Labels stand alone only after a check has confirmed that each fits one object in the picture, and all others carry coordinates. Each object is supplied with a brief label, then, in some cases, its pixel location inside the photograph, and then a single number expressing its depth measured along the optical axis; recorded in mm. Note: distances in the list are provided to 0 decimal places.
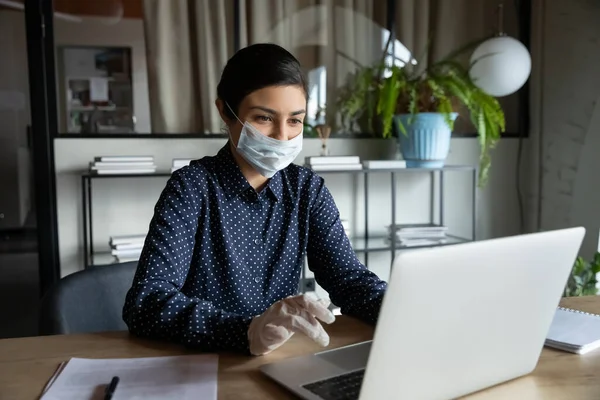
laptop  653
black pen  777
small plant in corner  2320
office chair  1187
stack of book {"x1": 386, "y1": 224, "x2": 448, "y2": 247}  2727
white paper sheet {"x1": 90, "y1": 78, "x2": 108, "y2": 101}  2682
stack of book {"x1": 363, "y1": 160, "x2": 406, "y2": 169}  2674
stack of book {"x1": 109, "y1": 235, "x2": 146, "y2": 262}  2412
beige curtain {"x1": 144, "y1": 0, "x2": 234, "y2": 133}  2691
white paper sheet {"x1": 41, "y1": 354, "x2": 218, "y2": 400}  789
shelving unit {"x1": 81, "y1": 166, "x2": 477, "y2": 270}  2537
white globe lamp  2637
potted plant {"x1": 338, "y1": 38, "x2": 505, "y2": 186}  2645
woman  1171
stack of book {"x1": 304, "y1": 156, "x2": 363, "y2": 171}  2572
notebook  1011
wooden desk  814
